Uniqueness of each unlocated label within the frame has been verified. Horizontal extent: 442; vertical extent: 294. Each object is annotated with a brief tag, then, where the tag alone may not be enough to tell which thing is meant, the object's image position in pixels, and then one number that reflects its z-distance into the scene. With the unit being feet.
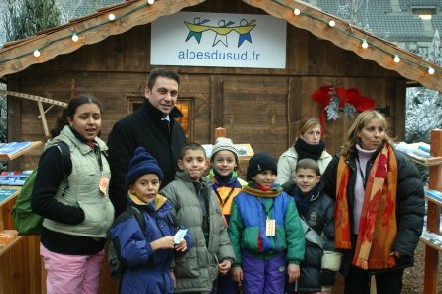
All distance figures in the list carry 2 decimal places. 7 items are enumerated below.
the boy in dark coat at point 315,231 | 14.47
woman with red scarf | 13.87
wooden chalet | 26.14
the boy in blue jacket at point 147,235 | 11.87
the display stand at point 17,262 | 17.03
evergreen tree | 51.80
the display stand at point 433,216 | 16.06
